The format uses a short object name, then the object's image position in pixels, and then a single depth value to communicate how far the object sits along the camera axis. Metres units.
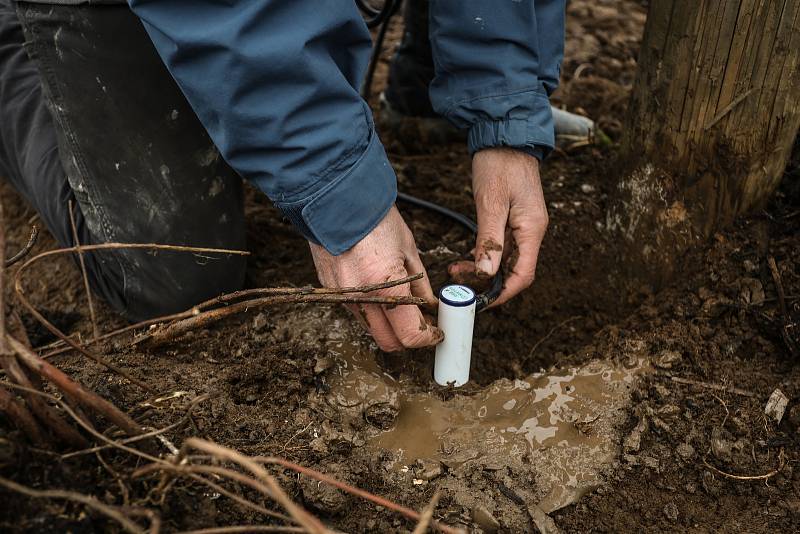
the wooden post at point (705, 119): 1.60
